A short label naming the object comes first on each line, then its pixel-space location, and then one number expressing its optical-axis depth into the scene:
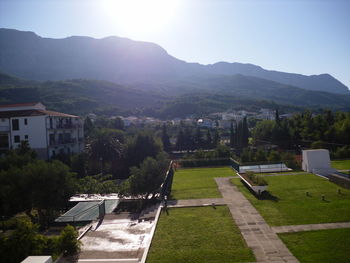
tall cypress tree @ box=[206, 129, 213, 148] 55.31
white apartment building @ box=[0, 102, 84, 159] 32.62
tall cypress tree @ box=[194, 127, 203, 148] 55.75
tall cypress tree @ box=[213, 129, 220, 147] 53.22
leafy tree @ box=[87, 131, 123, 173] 31.62
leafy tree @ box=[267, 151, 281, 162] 28.17
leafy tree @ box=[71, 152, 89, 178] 28.75
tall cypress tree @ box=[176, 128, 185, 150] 55.55
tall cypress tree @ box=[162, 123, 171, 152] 56.09
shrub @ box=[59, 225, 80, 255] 10.29
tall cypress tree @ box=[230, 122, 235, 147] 54.84
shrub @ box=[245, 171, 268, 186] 17.06
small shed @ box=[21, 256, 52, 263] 7.40
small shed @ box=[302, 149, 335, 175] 21.52
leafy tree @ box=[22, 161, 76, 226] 15.27
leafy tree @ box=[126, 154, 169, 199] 17.72
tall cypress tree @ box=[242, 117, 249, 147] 49.44
